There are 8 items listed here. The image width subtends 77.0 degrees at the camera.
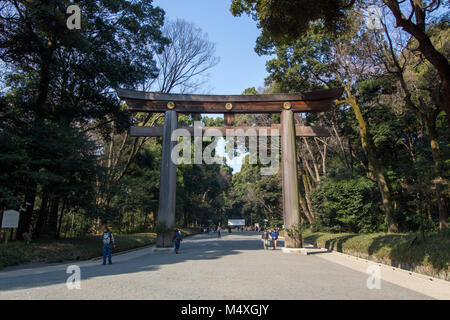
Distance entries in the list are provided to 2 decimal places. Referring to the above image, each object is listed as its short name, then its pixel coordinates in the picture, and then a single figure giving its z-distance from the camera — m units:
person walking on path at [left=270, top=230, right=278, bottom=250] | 16.44
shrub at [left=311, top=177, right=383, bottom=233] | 19.70
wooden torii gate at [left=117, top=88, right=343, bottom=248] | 15.07
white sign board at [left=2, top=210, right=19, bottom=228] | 10.60
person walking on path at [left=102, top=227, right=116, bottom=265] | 10.35
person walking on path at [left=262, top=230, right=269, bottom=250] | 17.12
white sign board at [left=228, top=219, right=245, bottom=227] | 74.54
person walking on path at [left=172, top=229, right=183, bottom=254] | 14.11
